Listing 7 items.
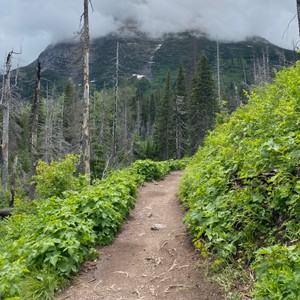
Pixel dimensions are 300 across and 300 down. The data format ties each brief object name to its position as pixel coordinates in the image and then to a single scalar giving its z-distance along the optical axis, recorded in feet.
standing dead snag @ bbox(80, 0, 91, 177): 41.07
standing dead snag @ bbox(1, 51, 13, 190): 62.69
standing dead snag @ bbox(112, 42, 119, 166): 88.38
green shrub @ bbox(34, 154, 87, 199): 31.24
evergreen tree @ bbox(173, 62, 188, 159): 128.98
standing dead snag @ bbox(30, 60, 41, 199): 52.90
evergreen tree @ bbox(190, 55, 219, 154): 119.55
